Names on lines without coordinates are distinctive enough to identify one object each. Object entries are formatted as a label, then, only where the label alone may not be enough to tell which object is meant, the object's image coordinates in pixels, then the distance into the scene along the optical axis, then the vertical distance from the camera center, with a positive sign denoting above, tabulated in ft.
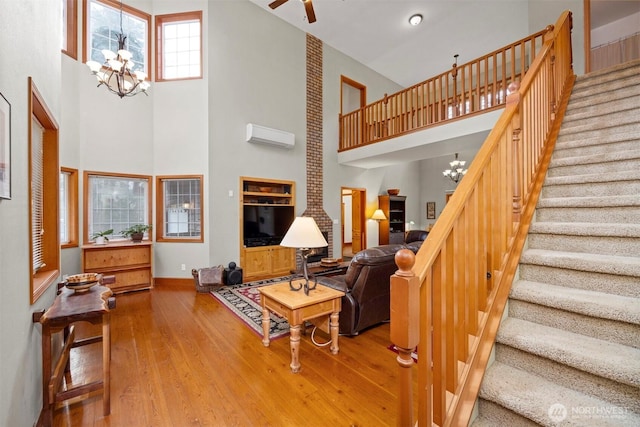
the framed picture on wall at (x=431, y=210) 30.73 +0.25
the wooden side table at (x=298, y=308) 7.30 -2.76
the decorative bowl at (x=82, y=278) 6.68 -1.64
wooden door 25.23 -0.78
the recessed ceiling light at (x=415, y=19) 19.38 +14.19
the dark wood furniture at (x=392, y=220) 25.76 -0.80
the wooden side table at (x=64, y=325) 5.25 -2.36
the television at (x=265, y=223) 17.83 -0.68
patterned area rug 9.96 -4.25
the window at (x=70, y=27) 13.91 +9.90
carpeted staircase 3.42 -1.48
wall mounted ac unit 17.35 +5.25
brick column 21.02 +6.21
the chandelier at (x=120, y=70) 11.21 +6.64
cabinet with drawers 13.70 -2.53
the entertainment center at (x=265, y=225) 17.57 -0.78
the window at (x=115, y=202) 14.82 +0.78
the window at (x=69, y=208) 13.80 +0.39
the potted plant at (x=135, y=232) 15.12 -0.96
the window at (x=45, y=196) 6.46 +0.52
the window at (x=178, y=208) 16.26 +0.39
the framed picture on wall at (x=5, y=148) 3.87 +1.03
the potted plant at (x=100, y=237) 14.48 -1.19
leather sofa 8.89 -2.55
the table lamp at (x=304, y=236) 7.33 -0.63
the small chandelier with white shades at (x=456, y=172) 24.55 +3.79
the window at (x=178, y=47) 16.42 +10.42
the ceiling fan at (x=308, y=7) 10.33 +8.18
